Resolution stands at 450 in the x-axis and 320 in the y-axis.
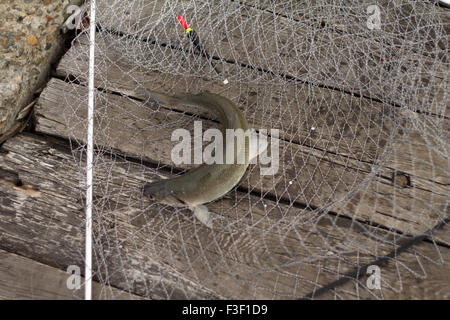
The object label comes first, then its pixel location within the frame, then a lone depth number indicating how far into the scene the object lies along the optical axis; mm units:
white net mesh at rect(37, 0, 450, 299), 975
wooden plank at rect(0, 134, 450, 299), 971
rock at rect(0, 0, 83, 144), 1011
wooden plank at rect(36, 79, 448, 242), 995
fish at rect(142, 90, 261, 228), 1005
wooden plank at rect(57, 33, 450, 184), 1020
